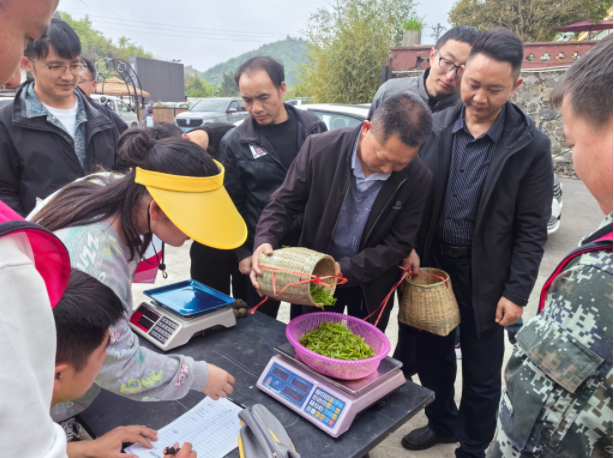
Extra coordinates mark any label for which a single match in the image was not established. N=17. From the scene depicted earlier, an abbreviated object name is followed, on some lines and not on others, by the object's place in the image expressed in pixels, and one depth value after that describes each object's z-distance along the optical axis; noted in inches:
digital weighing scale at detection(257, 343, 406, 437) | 49.9
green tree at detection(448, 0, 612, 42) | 486.3
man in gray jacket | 94.5
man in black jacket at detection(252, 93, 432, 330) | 76.2
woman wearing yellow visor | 48.6
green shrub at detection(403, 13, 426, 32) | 513.7
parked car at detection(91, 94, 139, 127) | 486.3
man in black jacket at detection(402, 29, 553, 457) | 75.1
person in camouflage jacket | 31.4
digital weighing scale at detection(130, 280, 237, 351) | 65.6
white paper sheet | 47.5
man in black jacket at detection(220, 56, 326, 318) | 100.4
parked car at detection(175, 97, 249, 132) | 538.4
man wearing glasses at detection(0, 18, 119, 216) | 90.7
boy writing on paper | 39.9
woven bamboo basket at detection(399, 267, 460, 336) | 75.9
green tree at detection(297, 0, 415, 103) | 530.0
